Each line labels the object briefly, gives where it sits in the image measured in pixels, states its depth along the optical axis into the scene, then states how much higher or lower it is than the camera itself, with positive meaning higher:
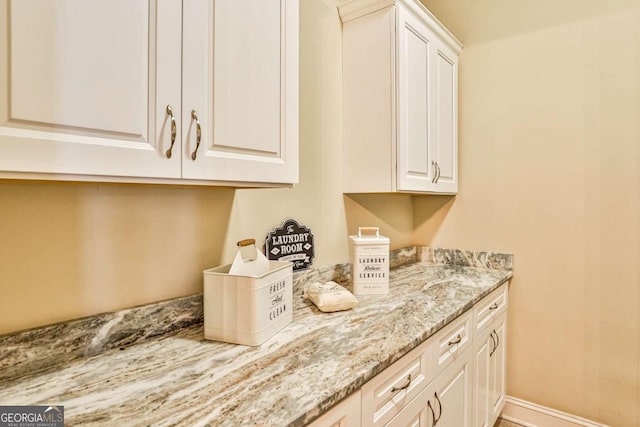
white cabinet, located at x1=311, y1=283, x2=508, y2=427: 0.89 -0.59
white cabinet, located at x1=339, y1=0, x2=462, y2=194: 1.62 +0.58
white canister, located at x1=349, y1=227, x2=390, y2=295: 1.55 -0.25
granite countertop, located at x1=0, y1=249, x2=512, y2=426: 0.68 -0.40
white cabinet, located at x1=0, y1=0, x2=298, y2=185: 0.59 +0.26
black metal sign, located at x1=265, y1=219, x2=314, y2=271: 1.41 -0.14
